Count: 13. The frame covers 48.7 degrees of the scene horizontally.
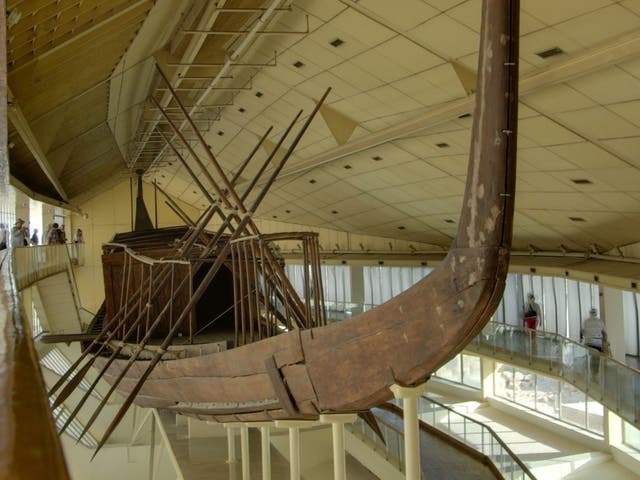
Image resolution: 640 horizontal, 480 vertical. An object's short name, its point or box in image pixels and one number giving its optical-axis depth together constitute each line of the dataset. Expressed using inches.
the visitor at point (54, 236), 710.3
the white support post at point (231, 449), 505.7
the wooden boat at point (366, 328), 139.6
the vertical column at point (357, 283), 1069.3
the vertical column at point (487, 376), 794.2
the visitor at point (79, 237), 1222.4
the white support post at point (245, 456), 409.7
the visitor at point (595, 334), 531.2
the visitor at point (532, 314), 667.4
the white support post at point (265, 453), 362.3
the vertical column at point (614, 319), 591.5
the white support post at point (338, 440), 214.8
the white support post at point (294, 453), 266.1
